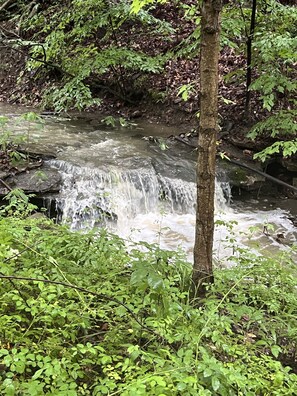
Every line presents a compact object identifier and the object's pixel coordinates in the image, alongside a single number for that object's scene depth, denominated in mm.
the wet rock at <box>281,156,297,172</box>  7840
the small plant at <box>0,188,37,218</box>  3846
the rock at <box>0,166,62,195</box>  6316
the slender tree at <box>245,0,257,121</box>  7215
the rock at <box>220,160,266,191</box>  7676
